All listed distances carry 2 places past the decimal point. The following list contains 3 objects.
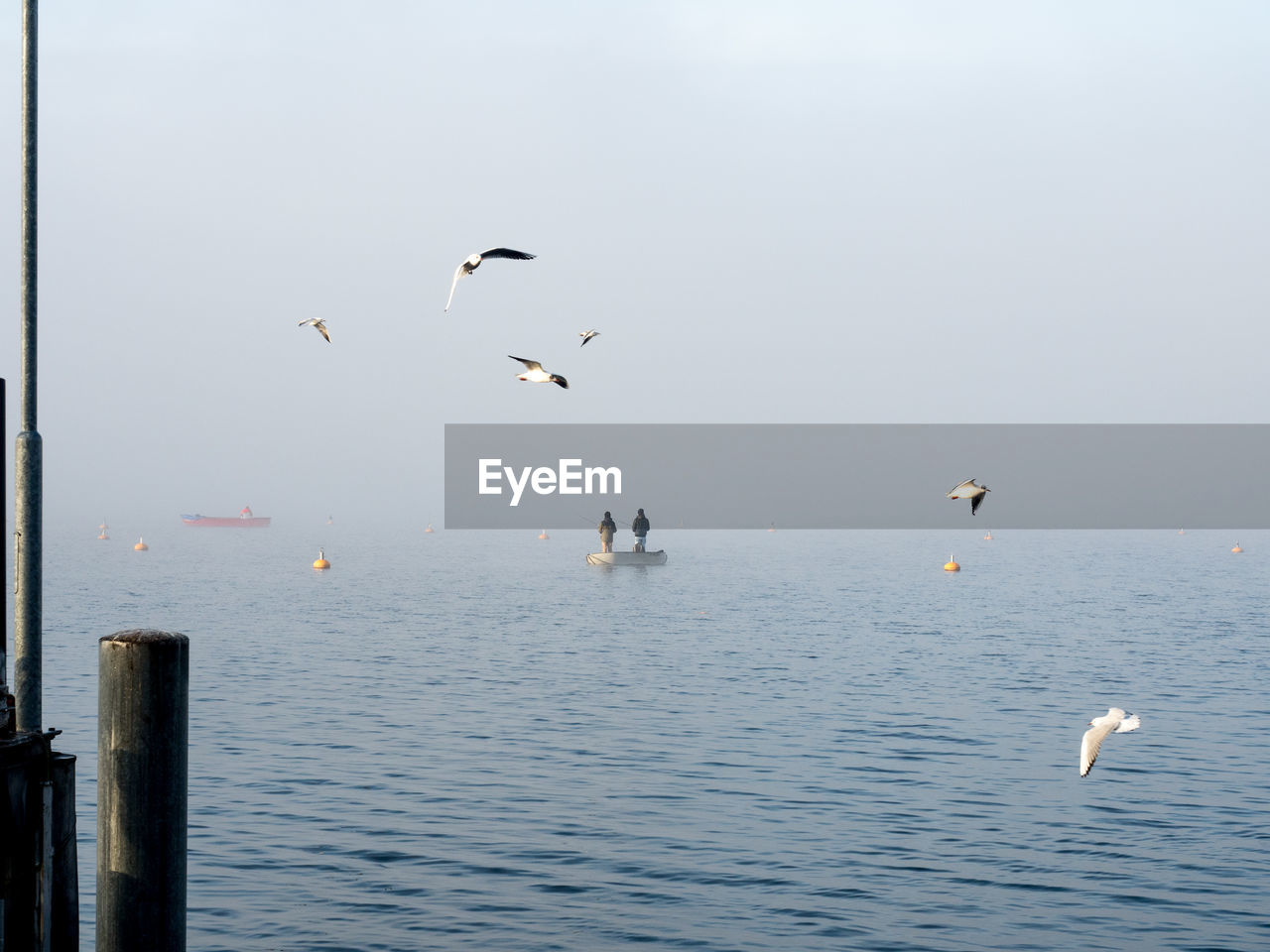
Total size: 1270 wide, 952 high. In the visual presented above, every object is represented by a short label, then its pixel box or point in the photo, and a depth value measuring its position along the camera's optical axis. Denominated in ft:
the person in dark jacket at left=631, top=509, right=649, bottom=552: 313.12
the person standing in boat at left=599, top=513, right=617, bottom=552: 321.32
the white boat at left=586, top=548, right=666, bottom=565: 330.54
